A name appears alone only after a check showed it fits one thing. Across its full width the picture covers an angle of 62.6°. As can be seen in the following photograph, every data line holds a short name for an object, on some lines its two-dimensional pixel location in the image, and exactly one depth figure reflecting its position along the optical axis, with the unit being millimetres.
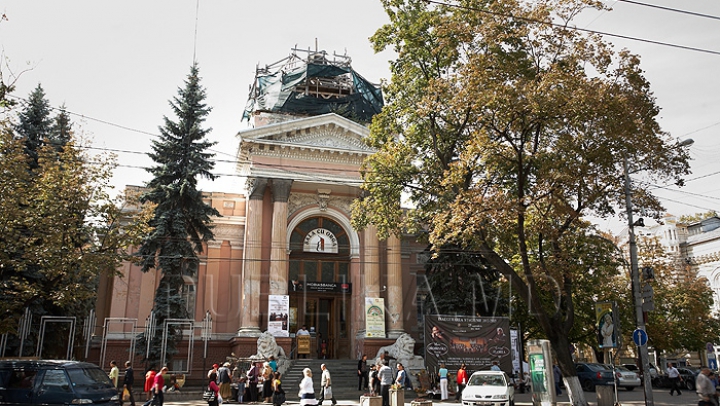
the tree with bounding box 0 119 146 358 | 16750
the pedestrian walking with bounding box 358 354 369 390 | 23803
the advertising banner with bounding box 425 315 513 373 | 24078
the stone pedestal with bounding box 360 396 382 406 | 16562
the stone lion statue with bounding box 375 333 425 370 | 26734
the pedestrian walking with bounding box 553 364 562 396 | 26034
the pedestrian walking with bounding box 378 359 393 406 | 18641
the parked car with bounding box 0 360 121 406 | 13031
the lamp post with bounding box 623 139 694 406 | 17156
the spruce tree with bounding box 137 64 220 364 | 25500
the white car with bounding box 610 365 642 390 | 29156
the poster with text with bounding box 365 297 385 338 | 27844
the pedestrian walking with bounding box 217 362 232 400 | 20062
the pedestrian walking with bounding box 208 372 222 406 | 15961
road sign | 16859
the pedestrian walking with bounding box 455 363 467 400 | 21562
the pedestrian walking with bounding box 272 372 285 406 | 17438
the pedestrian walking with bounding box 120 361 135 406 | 18388
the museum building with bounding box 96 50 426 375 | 28156
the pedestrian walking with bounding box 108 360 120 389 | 19734
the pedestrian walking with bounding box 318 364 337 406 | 17672
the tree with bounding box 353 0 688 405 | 16422
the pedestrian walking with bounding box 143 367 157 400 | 17312
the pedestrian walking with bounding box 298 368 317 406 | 14539
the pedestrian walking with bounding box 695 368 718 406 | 14145
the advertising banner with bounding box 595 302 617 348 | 17578
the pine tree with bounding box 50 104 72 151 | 28250
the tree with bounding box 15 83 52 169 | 27141
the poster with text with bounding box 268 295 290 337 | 26531
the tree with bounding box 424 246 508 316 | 29094
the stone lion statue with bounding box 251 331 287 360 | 25197
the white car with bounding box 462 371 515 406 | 17500
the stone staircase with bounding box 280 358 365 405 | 23506
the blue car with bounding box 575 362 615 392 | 27422
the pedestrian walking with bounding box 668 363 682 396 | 26281
